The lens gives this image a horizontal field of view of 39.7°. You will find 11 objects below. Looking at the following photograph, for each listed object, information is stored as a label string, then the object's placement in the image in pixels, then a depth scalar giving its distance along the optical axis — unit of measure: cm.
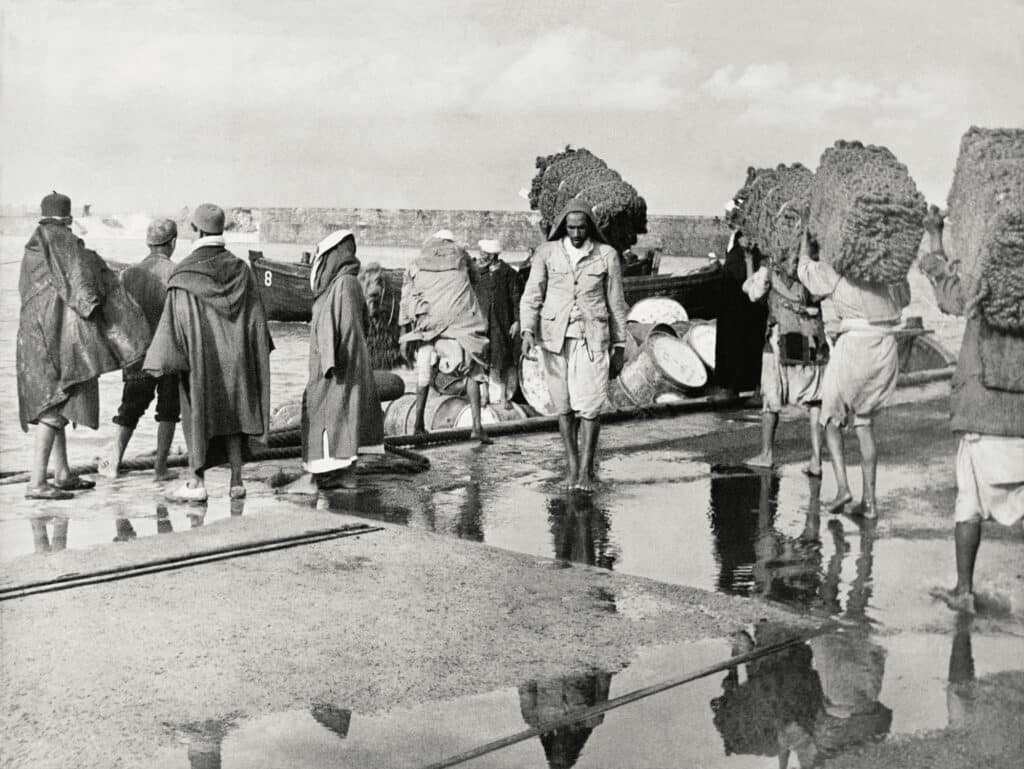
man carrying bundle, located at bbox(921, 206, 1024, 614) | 636
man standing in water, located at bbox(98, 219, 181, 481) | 994
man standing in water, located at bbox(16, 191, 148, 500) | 913
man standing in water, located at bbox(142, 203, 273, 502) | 901
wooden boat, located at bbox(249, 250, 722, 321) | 1877
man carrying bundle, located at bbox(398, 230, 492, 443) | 1271
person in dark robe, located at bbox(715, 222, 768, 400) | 1474
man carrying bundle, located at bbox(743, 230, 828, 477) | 1009
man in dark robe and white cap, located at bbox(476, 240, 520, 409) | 1509
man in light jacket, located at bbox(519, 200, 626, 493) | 977
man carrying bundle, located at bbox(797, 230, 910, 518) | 859
